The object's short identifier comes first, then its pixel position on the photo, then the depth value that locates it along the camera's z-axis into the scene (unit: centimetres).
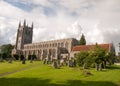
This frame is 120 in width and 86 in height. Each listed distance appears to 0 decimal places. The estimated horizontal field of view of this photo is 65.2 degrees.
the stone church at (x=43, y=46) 4631
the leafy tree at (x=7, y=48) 6701
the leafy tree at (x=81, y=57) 2601
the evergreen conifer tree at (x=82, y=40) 5438
